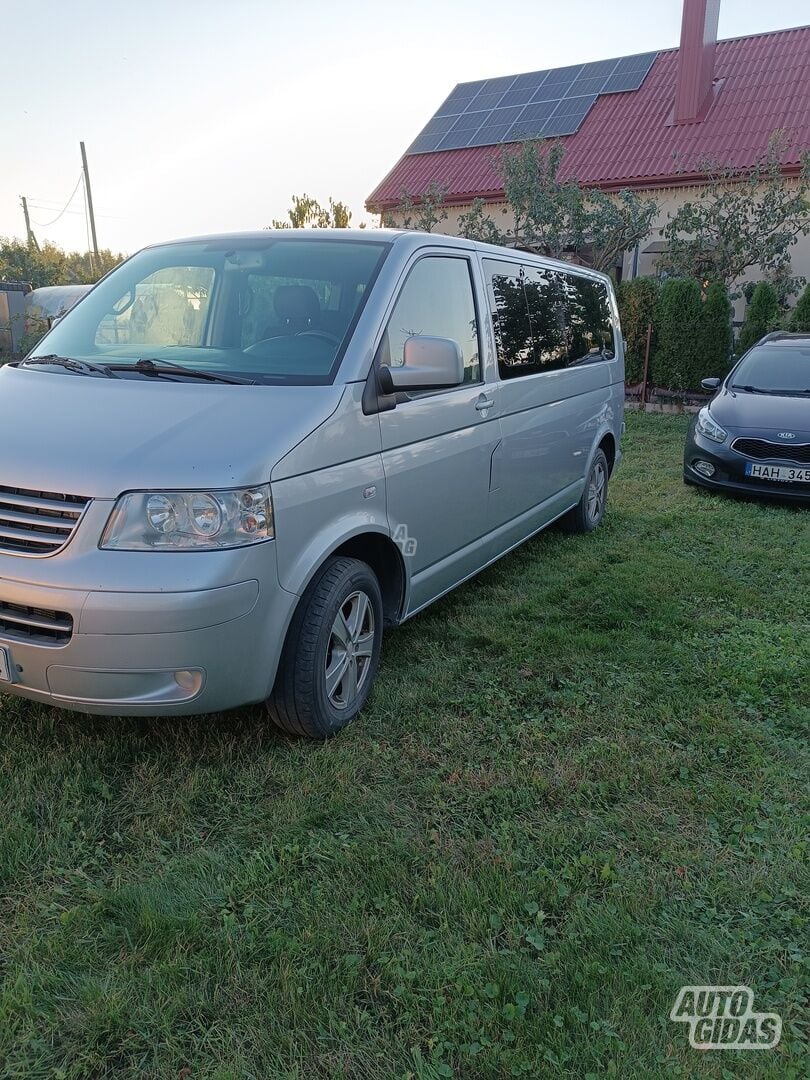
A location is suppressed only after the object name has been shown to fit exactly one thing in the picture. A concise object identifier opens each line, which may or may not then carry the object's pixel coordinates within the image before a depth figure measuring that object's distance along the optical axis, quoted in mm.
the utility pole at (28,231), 38938
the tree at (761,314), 12773
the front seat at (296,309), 3389
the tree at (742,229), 13297
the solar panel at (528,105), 18453
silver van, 2574
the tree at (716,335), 12852
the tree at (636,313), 13453
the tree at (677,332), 12992
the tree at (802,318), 12383
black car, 7184
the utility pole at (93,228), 33469
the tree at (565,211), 14188
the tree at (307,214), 20984
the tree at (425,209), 17281
